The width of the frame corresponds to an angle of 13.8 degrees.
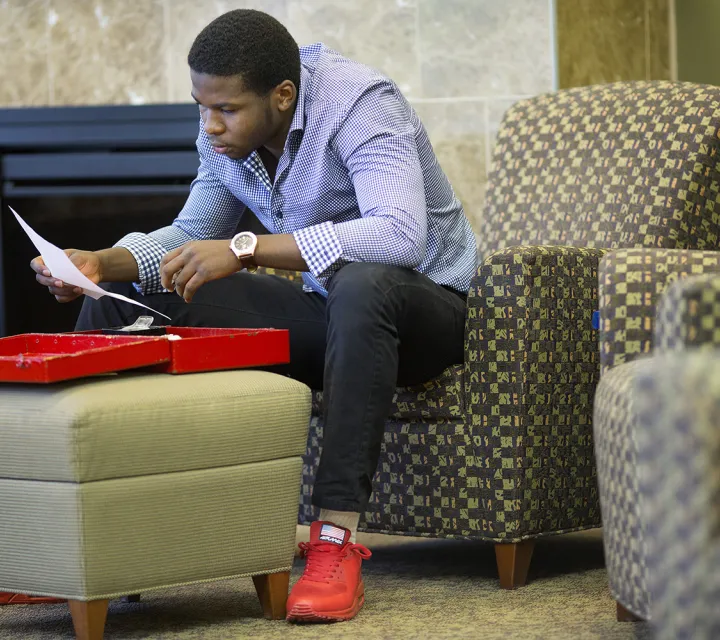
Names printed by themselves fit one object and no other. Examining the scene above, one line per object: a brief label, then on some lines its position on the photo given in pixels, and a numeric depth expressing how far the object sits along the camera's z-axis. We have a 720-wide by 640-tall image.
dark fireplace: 6.58
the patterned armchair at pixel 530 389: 5.17
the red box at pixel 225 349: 4.92
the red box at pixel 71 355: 4.76
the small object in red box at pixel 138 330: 5.05
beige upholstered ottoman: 4.75
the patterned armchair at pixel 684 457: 4.14
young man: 4.99
